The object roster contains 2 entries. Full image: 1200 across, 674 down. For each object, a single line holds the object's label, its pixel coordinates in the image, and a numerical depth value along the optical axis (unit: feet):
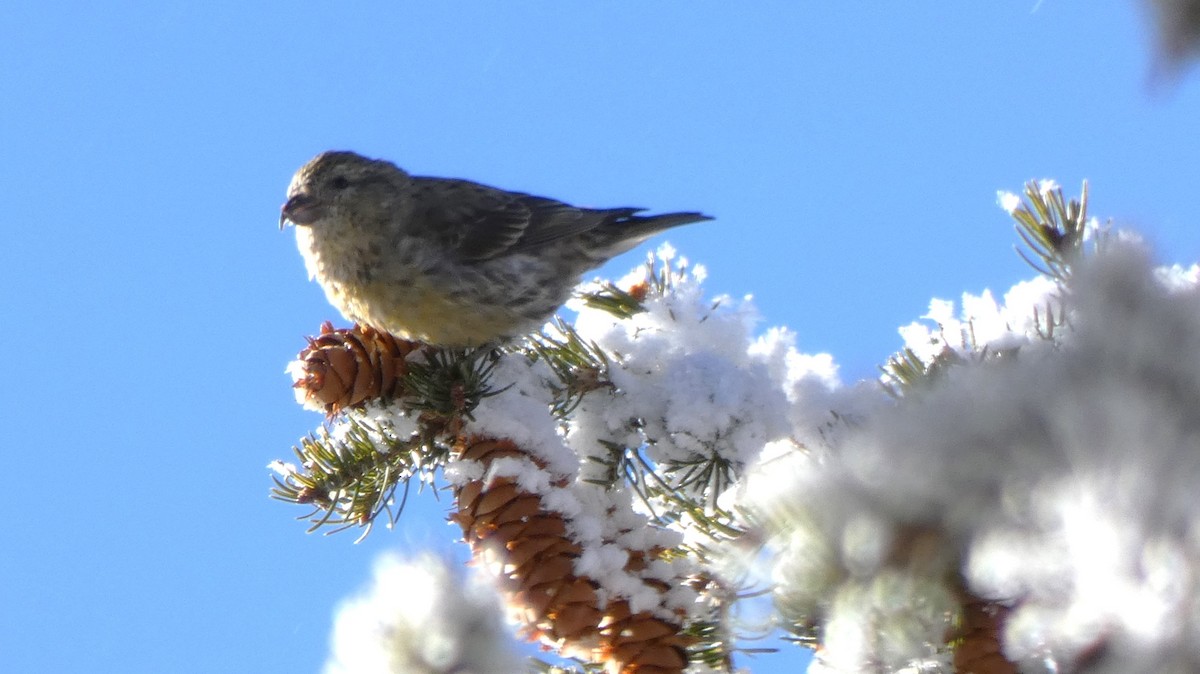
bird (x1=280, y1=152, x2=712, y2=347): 23.21
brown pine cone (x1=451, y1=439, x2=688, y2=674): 12.24
